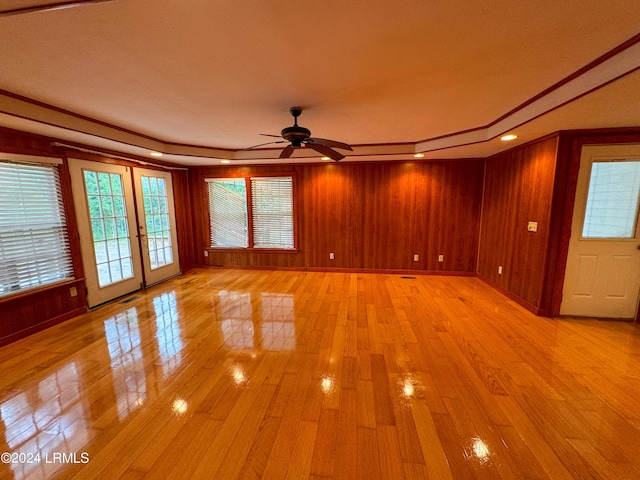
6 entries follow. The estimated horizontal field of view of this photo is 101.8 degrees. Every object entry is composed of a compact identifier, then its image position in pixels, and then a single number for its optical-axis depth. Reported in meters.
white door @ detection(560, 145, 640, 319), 2.94
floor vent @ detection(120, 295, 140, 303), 3.90
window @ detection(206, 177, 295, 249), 5.38
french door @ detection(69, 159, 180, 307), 3.53
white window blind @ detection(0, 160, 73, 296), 2.72
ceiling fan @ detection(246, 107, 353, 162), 2.56
